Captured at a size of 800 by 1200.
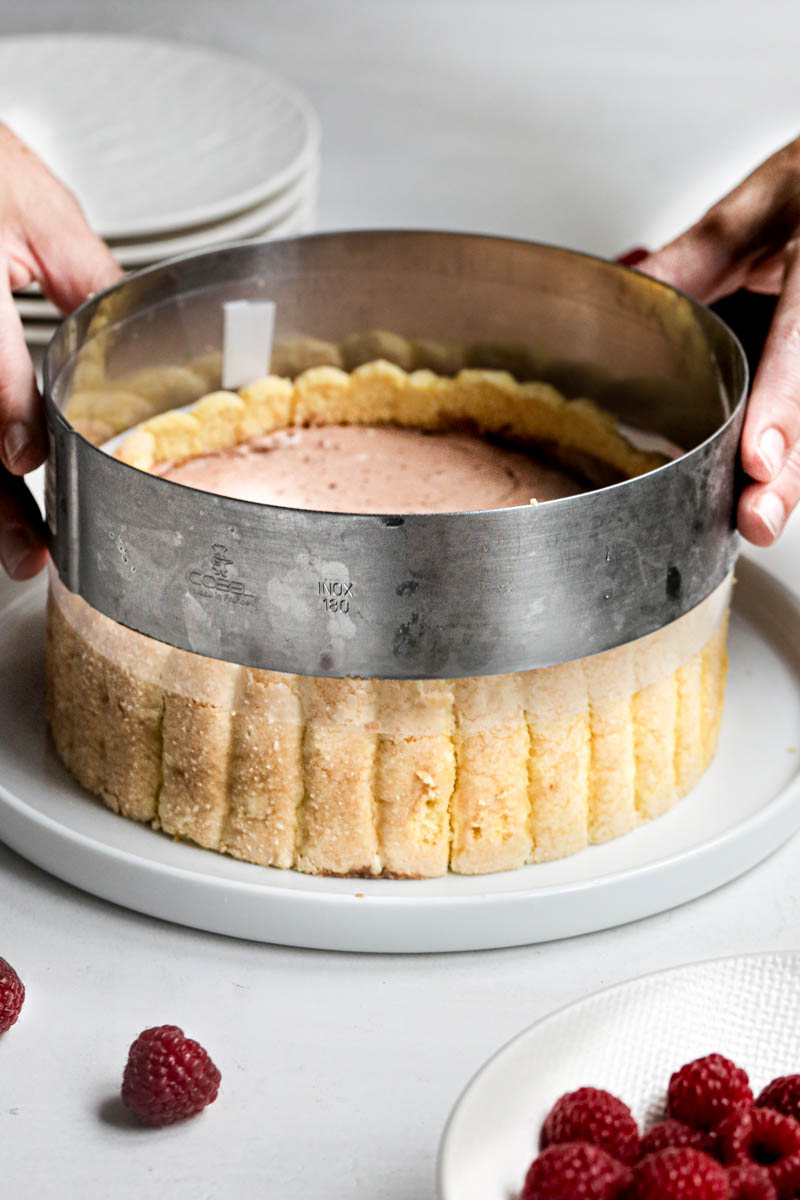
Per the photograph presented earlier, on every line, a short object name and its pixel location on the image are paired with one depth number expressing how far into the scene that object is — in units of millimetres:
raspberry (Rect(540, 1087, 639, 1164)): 680
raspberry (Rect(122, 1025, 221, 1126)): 706
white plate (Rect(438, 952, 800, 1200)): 678
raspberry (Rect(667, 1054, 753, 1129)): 687
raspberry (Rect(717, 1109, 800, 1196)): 676
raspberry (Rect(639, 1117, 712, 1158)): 683
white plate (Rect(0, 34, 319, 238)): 1083
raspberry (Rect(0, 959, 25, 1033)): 728
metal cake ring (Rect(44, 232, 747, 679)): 730
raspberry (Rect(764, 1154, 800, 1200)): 673
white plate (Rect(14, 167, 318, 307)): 1019
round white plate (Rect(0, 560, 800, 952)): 757
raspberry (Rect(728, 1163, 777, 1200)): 668
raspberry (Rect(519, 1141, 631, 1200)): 664
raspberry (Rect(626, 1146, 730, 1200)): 658
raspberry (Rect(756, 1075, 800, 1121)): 692
